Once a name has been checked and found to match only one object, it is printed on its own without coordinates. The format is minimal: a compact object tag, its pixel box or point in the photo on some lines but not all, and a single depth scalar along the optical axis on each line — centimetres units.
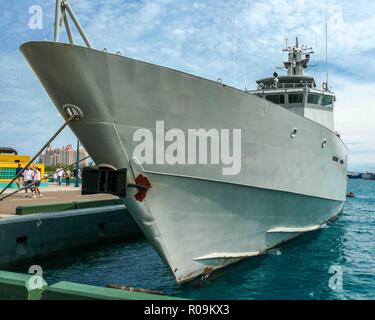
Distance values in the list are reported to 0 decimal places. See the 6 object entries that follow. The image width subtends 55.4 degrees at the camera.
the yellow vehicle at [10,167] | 2413
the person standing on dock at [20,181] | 2036
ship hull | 643
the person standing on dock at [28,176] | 1666
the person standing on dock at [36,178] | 1644
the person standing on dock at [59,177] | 2905
